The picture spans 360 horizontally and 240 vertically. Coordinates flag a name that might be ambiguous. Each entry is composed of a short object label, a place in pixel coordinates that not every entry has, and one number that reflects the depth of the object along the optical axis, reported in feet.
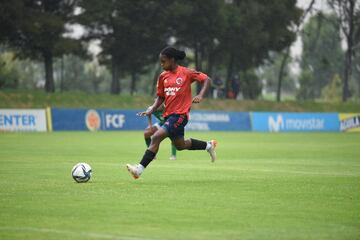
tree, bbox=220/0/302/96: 225.76
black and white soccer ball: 50.65
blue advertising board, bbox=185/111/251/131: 177.27
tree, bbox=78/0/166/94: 212.02
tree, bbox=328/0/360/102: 240.32
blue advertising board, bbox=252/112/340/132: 187.83
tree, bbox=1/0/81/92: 187.21
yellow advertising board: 192.24
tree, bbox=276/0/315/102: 236.73
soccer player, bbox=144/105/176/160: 75.61
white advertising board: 148.87
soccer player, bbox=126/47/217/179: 51.56
